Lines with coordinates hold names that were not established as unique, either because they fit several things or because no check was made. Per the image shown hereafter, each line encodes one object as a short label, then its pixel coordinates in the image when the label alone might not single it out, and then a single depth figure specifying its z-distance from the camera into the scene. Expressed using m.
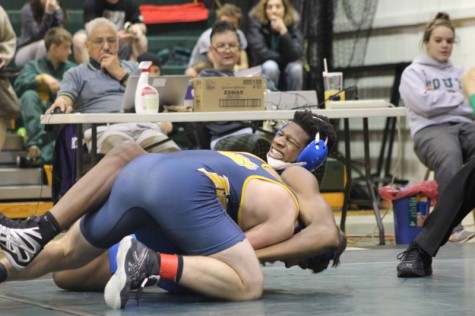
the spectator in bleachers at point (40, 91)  13.88
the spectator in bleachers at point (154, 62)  13.55
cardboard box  10.52
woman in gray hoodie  11.43
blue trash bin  11.26
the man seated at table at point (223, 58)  12.29
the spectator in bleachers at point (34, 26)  14.79
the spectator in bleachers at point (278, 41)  15.23
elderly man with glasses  11.84
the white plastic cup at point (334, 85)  11.53
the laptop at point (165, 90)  10.78
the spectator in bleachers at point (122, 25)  14.84
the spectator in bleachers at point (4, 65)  10.67
